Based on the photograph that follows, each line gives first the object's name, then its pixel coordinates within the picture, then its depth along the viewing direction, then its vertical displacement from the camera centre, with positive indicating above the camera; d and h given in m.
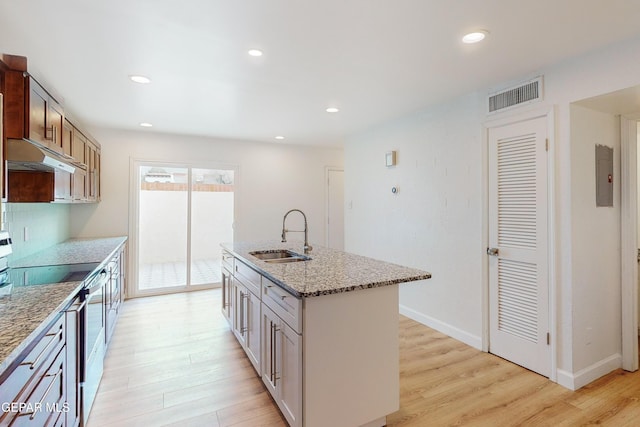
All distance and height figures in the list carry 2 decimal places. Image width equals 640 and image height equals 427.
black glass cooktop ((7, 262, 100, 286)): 1.89 -0.38
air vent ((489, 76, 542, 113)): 2.58 +1.03
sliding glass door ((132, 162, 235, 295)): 4.89 -0.12
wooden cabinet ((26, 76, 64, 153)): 1.99 +0.69
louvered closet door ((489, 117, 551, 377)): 2.56 -0.24
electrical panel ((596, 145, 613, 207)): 2.53 +0.33
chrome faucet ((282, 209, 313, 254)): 2.93 -0.29
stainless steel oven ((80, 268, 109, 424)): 1.95 -0.84
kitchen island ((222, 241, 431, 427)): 1.73 -0.73
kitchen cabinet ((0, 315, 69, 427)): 1.05 -0.65
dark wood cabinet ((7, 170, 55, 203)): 2.30 +0.22
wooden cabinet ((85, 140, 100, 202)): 3.71 +0.58
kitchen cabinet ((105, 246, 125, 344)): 2.89 -0.78
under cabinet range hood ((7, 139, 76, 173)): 1.84 +0.36
